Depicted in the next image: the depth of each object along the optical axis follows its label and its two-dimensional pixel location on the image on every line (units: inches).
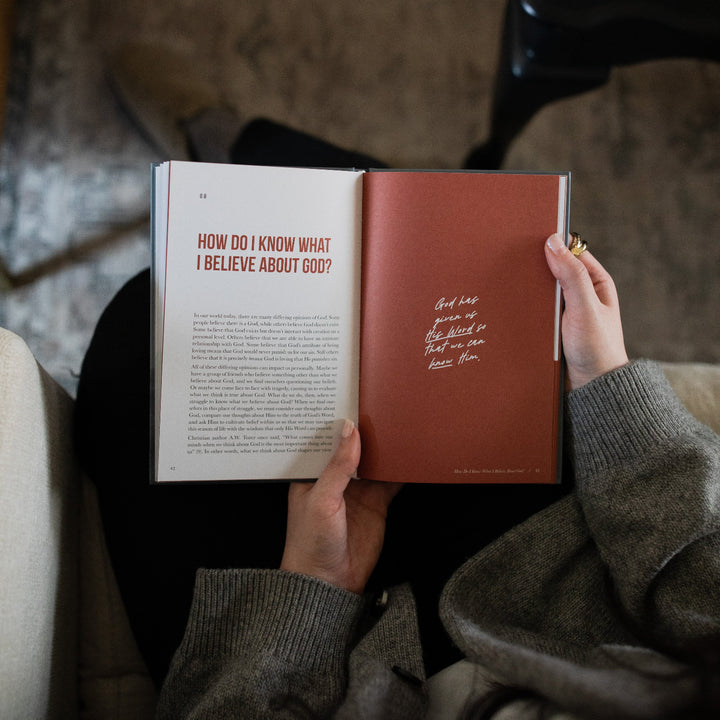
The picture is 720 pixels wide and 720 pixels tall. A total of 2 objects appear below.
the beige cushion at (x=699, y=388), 32.9
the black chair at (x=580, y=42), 31.9
